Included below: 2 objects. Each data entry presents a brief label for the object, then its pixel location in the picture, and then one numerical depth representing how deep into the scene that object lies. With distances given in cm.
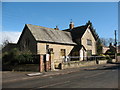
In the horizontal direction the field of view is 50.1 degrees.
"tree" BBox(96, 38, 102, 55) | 4071
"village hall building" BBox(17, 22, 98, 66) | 2367
